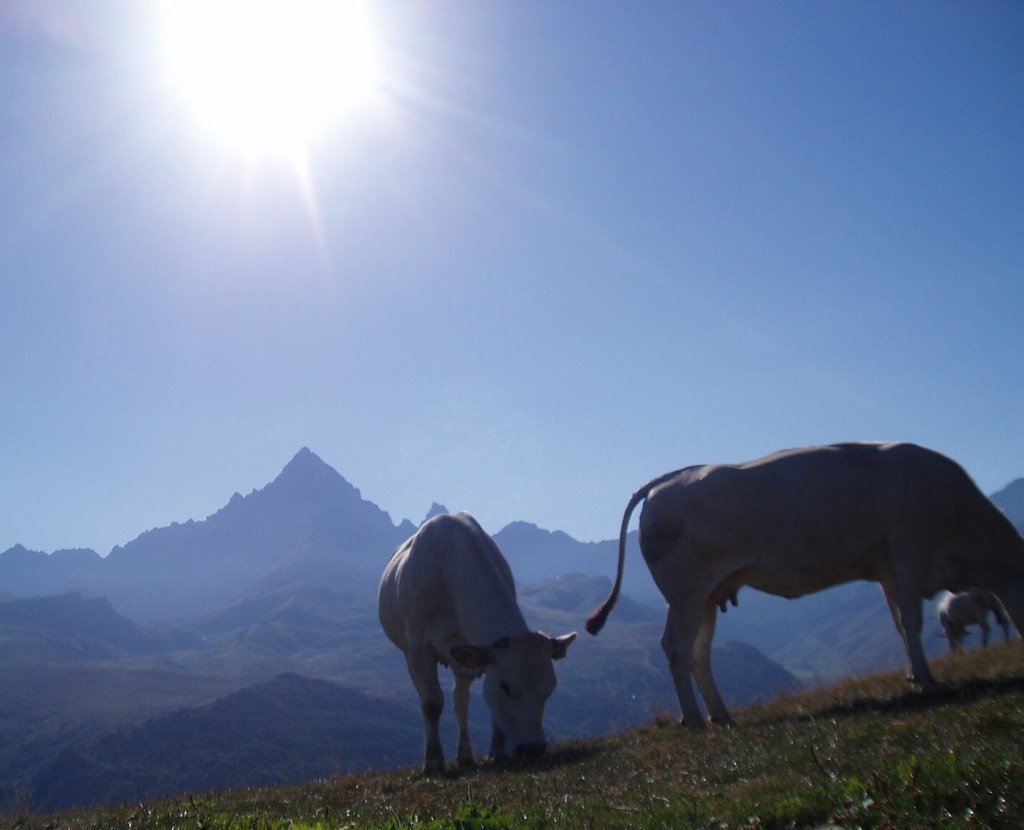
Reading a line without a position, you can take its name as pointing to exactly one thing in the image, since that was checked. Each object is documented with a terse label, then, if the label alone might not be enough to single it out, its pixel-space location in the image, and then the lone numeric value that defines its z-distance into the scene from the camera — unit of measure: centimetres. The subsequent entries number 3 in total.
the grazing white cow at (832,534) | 1209
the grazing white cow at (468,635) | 1134
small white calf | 2397
